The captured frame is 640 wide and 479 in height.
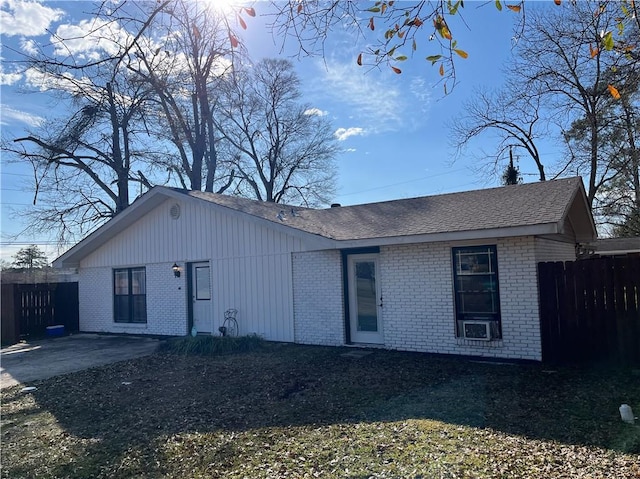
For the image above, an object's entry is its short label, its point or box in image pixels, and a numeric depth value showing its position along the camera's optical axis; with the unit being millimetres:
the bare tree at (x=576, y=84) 9555
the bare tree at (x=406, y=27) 3205
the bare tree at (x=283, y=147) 30422
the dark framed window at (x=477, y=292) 8562
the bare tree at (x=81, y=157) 19438
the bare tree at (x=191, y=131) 18819
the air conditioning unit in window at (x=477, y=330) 8492
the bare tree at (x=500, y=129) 23712
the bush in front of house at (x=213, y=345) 10734
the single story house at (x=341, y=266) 8469
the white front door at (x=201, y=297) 12938
